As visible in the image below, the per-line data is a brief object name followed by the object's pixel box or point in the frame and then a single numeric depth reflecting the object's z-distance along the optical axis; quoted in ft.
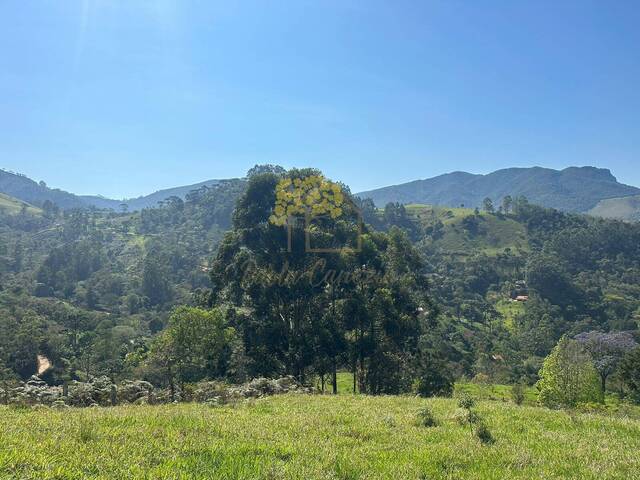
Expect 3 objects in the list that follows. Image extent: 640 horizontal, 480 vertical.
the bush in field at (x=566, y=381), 141.38
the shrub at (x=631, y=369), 148.87
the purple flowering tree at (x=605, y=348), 207.62
